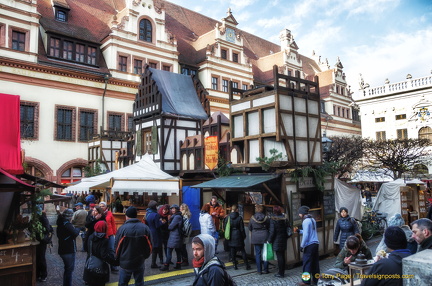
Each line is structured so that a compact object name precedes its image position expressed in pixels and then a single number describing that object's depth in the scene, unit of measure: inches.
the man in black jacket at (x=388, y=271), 134.8
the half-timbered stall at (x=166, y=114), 666.8
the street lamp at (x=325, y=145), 499.0
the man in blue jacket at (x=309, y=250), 302.8
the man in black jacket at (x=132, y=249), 248.5
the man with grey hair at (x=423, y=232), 164.6
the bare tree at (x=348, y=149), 989.8
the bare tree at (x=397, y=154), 906.7
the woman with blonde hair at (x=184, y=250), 368.9
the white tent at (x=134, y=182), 501.4
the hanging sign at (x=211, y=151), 562.9
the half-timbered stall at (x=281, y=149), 378.3
